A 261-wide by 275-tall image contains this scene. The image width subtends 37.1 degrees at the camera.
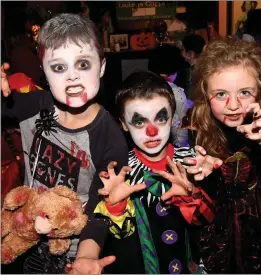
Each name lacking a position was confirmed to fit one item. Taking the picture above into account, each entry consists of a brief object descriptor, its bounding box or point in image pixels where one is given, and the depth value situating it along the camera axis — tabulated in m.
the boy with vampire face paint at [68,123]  1.49
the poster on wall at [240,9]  4.51
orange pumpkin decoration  4.75
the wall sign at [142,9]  4.46
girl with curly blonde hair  1.57
